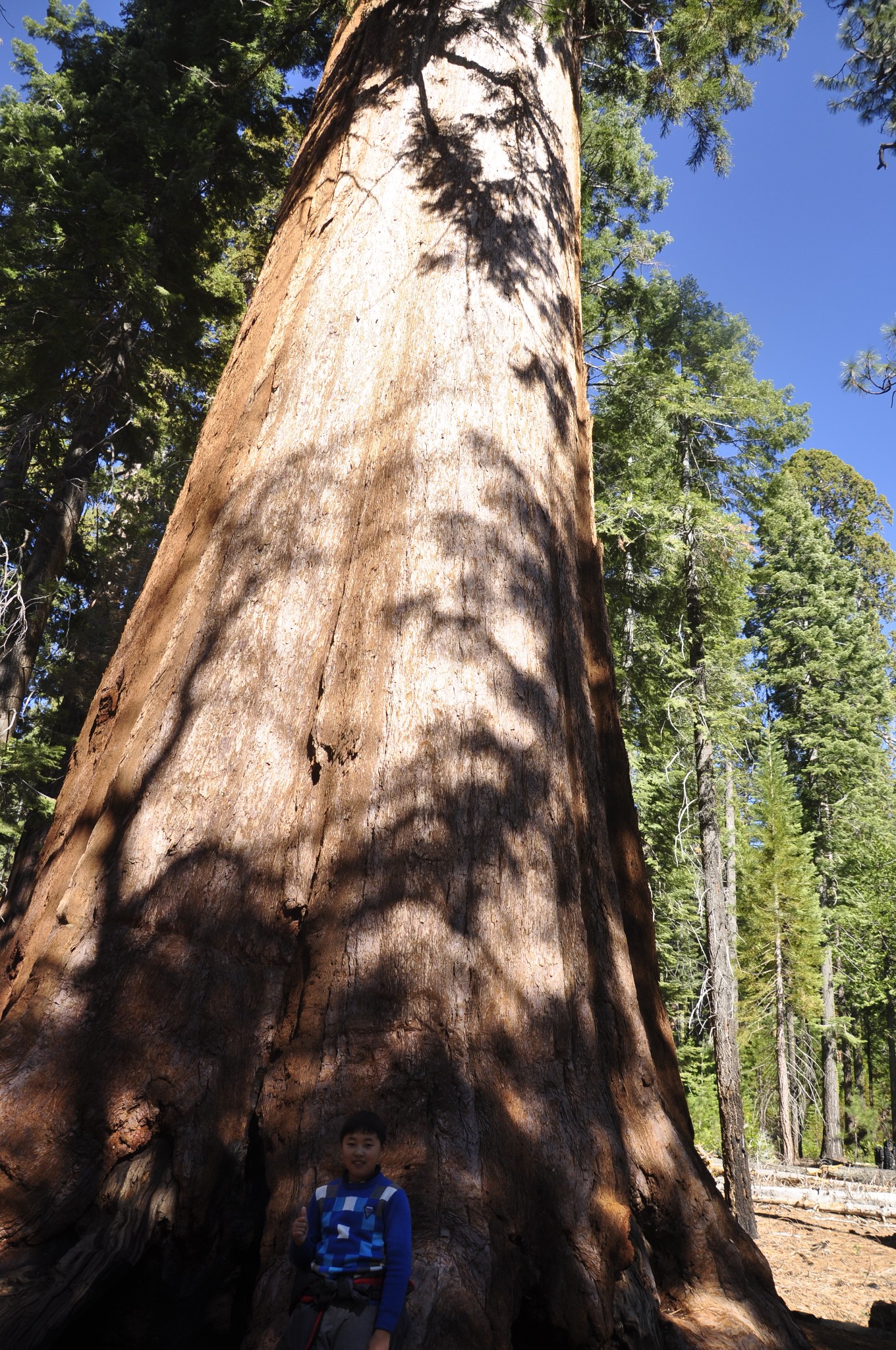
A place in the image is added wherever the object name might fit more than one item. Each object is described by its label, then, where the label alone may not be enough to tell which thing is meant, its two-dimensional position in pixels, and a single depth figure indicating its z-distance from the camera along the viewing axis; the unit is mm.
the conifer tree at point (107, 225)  10305
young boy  1827
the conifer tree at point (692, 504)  13336
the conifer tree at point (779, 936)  22266
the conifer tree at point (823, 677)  29125
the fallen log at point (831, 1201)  15016
